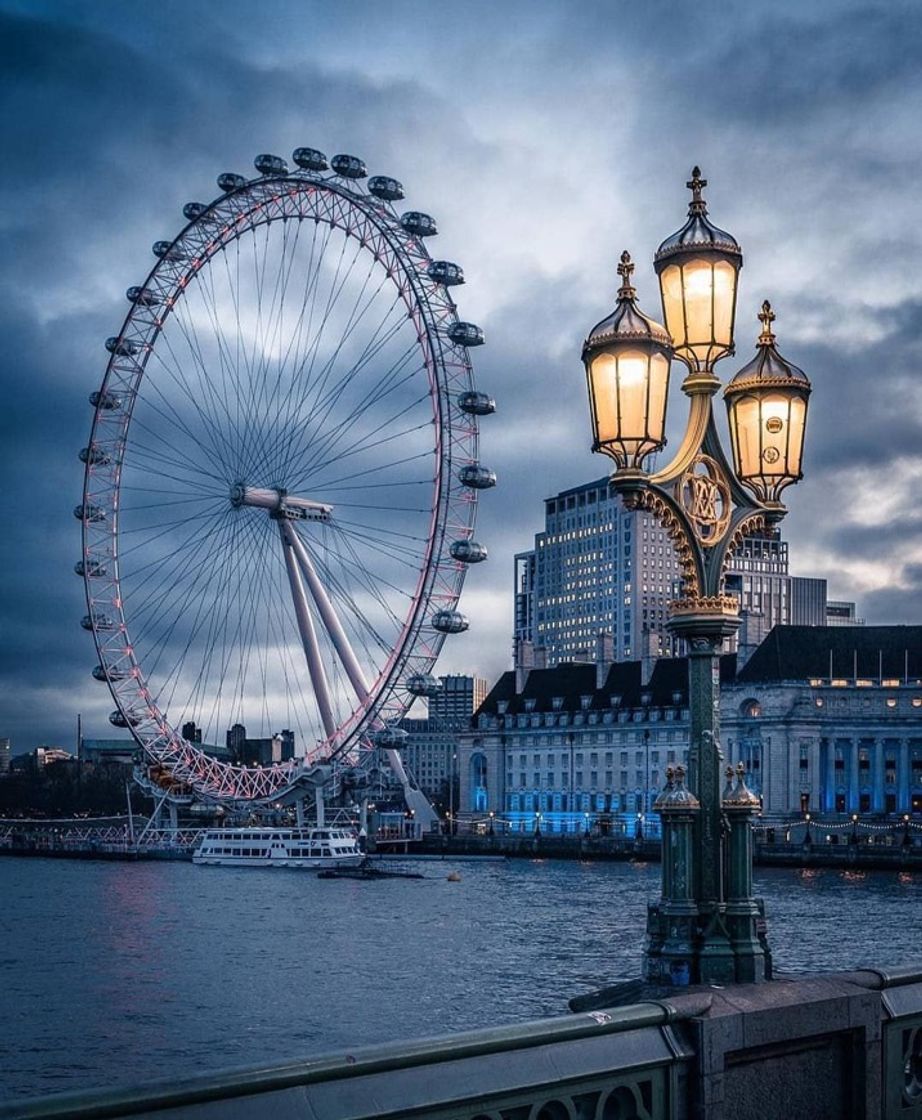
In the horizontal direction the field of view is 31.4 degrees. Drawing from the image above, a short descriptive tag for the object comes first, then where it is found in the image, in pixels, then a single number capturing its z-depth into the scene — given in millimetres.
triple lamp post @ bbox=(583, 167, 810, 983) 11062
